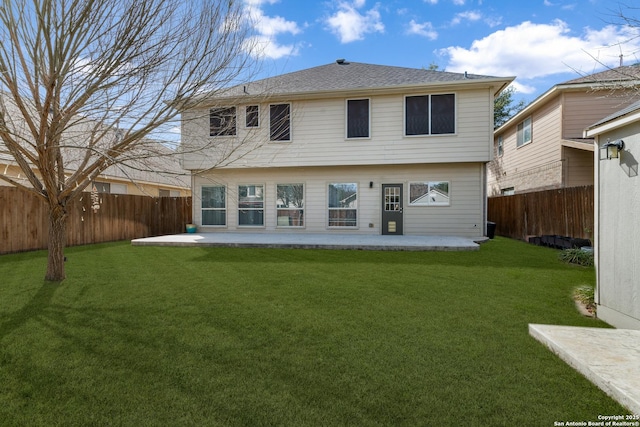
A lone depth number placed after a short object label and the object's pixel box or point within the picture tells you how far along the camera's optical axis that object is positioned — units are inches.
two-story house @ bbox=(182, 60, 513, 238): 416.8
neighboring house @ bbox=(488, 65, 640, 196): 436.1
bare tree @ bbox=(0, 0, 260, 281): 150.8
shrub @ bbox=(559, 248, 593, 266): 261.4
